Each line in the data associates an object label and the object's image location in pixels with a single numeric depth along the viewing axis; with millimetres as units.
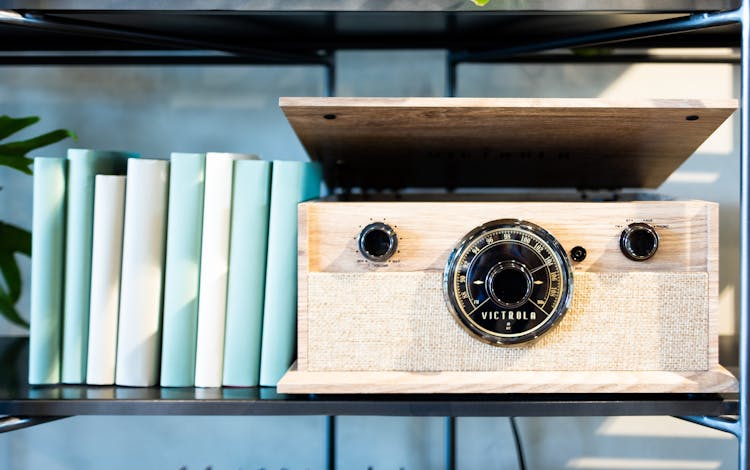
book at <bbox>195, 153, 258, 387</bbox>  744
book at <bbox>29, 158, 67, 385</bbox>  751
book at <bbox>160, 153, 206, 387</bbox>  746
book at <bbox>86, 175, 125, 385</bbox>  751
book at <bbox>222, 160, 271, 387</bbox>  745
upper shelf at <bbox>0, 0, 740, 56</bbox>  705
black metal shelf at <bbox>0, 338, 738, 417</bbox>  694
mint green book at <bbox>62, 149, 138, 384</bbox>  757
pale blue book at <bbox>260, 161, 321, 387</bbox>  741
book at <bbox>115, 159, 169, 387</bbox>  746
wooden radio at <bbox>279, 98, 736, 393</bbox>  678
